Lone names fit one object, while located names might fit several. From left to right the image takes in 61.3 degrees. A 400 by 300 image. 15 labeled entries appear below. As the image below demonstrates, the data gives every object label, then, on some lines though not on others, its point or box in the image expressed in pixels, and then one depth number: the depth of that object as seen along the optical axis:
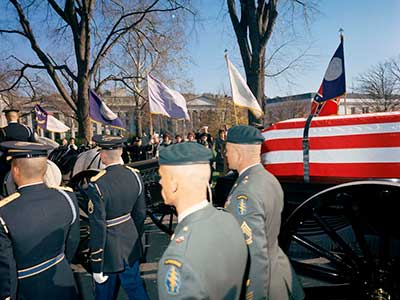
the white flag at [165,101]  6.42
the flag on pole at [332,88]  4.05
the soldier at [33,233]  1.95
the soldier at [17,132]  4.12
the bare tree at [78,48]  12.65
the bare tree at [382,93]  26.17
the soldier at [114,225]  2.83
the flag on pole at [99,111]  7.02
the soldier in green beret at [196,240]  1.21
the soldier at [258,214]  1.90
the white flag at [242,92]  4.71
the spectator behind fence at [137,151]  11.36
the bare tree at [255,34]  7.11
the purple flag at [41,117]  11.24
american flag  2.60
